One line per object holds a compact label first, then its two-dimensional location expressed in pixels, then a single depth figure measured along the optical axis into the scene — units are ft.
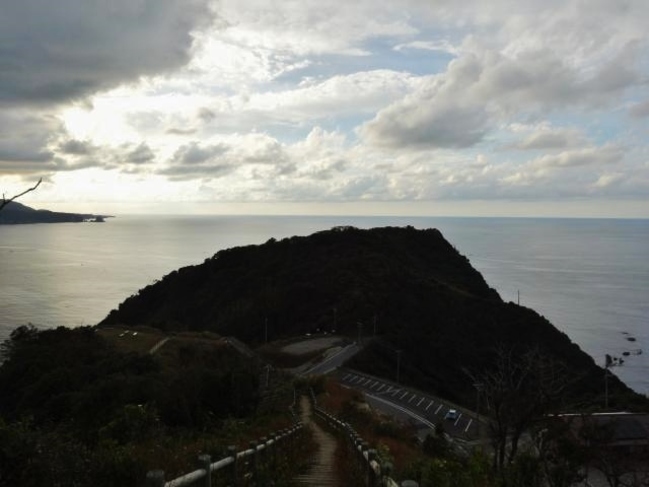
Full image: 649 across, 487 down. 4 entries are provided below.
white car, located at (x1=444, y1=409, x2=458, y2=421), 128.34
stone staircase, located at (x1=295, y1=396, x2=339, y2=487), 31.19
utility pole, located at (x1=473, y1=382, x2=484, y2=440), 83.65
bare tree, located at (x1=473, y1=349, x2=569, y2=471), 60.49
